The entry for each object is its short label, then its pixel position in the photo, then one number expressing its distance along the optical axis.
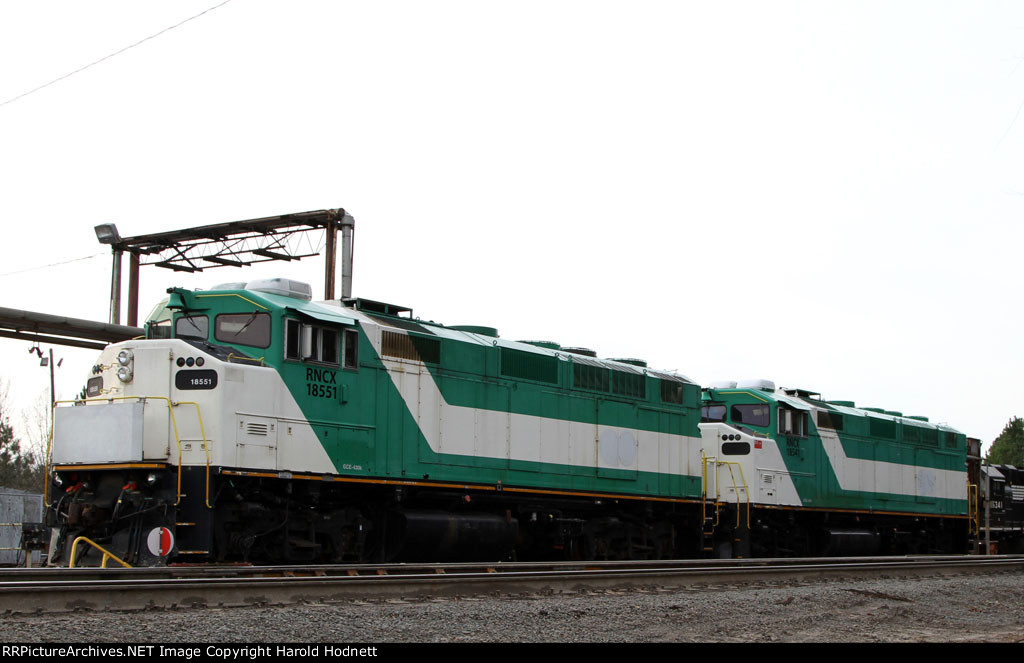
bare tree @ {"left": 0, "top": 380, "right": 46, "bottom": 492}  63.71
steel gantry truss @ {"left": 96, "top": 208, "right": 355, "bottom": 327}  26.78
